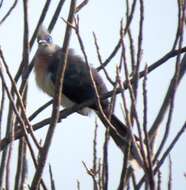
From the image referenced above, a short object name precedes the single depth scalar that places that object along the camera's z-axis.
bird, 10.38
